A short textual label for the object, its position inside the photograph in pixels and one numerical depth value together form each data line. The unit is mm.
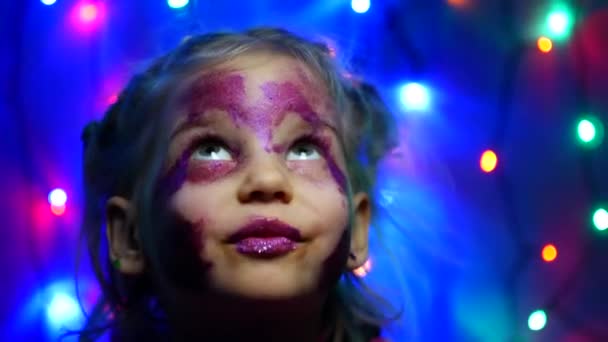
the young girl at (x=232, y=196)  660
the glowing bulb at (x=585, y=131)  944
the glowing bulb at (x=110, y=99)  843
